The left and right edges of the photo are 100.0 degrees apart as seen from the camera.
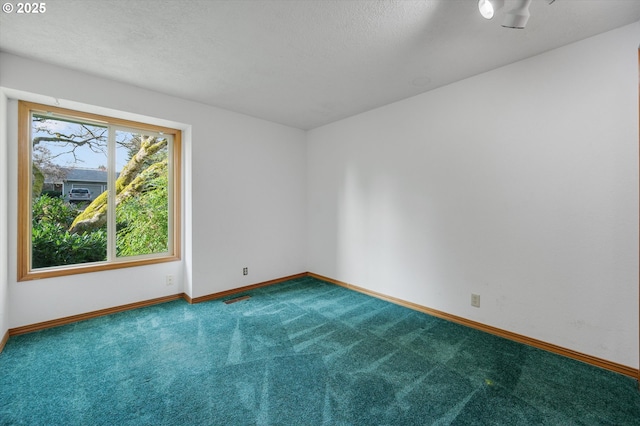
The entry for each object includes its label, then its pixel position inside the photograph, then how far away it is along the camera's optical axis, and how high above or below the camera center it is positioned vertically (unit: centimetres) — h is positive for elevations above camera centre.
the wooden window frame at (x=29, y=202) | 264 +14
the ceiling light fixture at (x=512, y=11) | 160 +122
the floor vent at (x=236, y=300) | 348 -113
